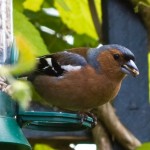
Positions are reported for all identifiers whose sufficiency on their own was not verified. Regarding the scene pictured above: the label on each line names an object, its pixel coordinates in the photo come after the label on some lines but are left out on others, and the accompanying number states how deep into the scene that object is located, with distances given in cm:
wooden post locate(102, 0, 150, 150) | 632
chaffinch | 571
